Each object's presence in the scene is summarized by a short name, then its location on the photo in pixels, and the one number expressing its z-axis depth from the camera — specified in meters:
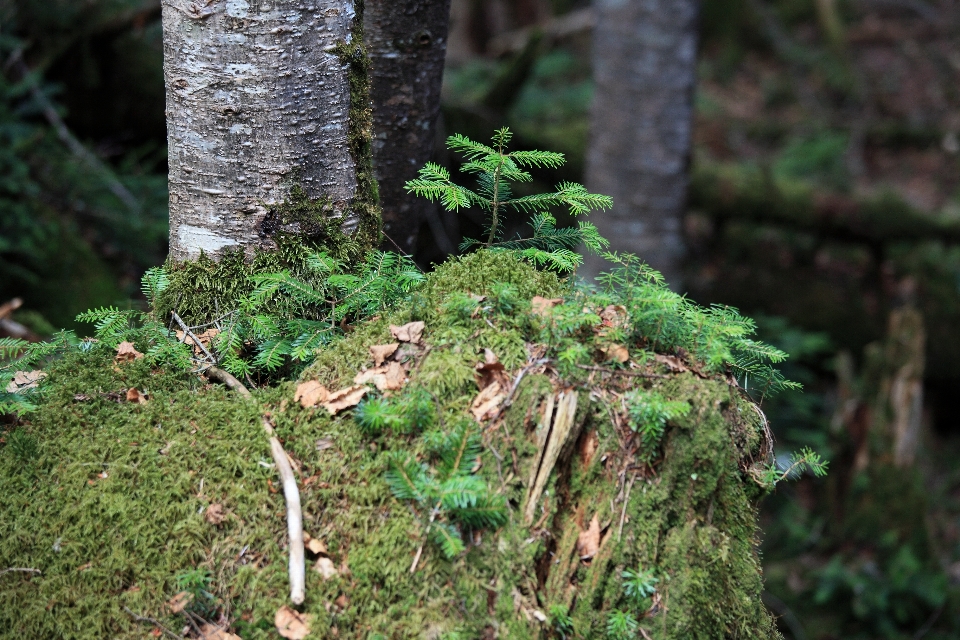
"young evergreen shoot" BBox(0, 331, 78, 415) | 2.12
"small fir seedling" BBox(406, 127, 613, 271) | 2.38
